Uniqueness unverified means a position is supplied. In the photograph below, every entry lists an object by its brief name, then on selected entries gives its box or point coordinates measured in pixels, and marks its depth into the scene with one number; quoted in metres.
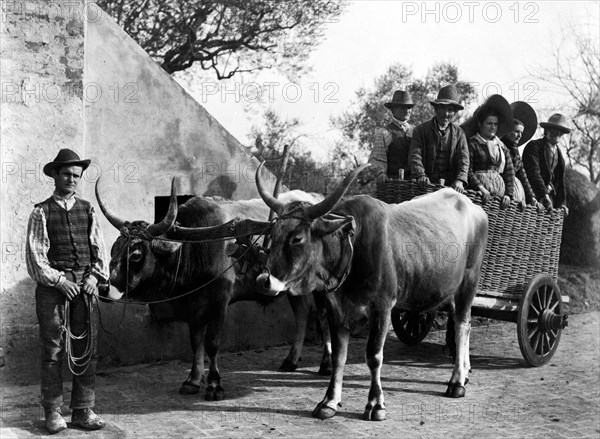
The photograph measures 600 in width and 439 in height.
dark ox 6.77
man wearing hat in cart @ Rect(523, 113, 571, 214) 9.68
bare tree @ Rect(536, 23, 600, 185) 22.91
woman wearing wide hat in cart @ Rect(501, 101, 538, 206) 9.15
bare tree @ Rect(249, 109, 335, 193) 21.92
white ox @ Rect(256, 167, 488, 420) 6.23
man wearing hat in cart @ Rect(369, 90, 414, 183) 9.18
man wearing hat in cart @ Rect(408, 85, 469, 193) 8.40
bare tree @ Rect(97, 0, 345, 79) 19.25
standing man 5.83
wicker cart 8.16
